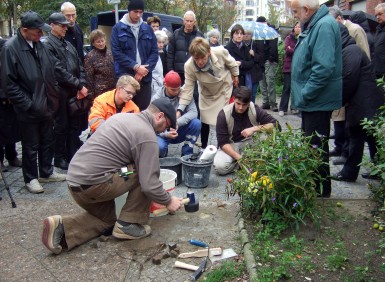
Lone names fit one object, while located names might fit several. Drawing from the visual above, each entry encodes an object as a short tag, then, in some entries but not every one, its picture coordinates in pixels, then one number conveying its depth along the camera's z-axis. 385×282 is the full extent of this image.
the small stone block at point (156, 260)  3.47
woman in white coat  5.78
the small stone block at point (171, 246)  3.64
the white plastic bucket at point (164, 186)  4.01
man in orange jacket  5.07
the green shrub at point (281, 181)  3.74
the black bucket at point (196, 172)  5.07
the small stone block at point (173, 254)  3.57
